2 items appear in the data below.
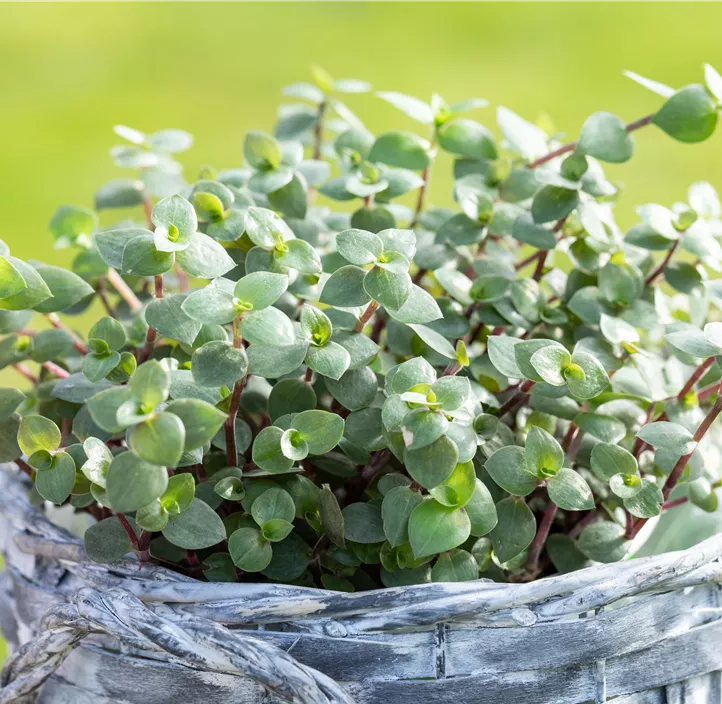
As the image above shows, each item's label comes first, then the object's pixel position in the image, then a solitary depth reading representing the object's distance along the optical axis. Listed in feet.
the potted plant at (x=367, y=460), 2.37
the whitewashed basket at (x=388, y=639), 2.37
